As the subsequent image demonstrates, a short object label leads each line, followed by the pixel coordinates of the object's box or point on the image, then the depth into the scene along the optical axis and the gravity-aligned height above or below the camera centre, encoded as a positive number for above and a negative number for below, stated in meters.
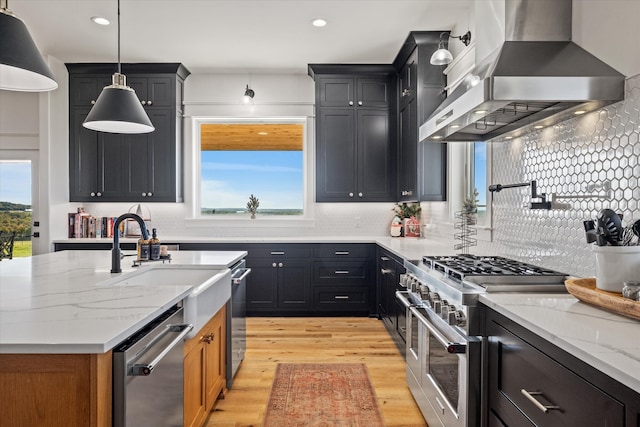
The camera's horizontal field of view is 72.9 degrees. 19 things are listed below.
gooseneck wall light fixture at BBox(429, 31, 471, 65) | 3.19 +1.15
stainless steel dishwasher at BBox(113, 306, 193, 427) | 1.23 -0.52
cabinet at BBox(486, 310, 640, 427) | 1.01 -0.50
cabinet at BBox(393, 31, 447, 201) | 4.05 +0.96
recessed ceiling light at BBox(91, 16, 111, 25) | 3.80 +1.72
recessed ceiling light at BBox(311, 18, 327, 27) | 3.83 +1.71
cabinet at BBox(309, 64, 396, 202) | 5.04 +0.92
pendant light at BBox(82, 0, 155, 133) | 2.64 +0.65
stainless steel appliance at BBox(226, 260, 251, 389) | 2.84 -0.76
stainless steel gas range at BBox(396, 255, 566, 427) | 1.80 -0.52
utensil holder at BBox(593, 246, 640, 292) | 1.46 -0.18
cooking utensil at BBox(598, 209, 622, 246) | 1.49 -0.05
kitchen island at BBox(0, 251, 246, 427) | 1.12 -0.36
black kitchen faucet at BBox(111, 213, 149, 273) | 2.20 -0.19
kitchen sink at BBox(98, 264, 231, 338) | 1.95 -0.39
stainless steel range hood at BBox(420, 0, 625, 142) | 1.76 +0.56
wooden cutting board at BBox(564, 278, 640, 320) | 1.31 -0.28
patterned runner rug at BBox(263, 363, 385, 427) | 2.52 -1.20
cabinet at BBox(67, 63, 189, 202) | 5.02 +0.71
